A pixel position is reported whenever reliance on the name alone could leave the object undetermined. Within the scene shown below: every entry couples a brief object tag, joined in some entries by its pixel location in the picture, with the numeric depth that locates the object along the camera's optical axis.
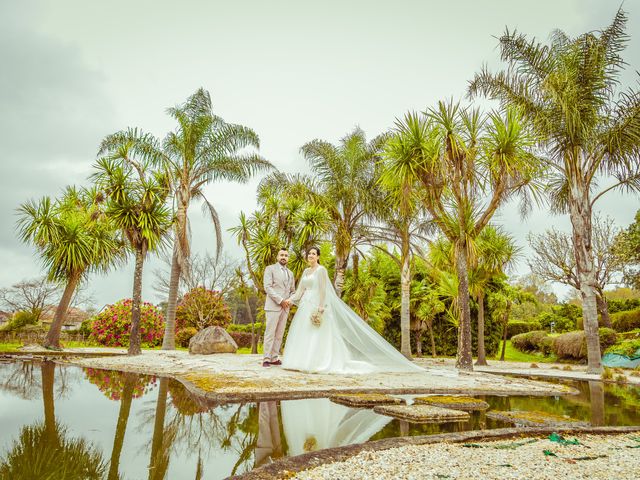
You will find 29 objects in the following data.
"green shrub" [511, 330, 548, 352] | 22.88
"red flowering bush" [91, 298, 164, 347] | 22.44
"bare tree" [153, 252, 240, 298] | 31.66
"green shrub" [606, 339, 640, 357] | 14.35
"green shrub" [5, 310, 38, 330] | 21.16
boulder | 14.52
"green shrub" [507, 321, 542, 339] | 27.94
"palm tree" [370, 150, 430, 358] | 16.84
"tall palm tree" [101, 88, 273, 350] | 17.30
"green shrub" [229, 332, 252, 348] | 25.88
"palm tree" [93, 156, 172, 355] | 13.30
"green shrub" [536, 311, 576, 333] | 23.75
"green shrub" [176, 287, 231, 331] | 24.88
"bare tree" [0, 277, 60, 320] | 35.28
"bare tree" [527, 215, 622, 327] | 24.89
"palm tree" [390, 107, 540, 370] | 11.21
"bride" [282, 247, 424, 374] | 8.81
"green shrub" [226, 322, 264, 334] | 28.48
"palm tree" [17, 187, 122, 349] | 15.35
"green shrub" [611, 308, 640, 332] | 20.66
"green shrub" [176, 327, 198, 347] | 24.34
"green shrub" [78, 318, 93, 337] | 25.43
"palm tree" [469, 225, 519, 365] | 16.20
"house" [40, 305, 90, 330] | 37.12
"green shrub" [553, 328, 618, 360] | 16.97
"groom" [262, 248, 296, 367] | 9.94
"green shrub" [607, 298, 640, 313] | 24.07
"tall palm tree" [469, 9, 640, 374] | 13.04
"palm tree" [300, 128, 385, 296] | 16.45
